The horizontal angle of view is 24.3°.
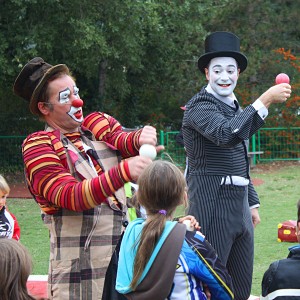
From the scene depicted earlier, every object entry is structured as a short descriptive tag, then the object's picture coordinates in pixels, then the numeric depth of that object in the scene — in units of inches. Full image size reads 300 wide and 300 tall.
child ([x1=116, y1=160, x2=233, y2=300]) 127.9
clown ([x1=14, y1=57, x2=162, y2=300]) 138.9
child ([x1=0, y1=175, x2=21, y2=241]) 253.4
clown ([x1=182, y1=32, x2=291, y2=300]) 167.6
